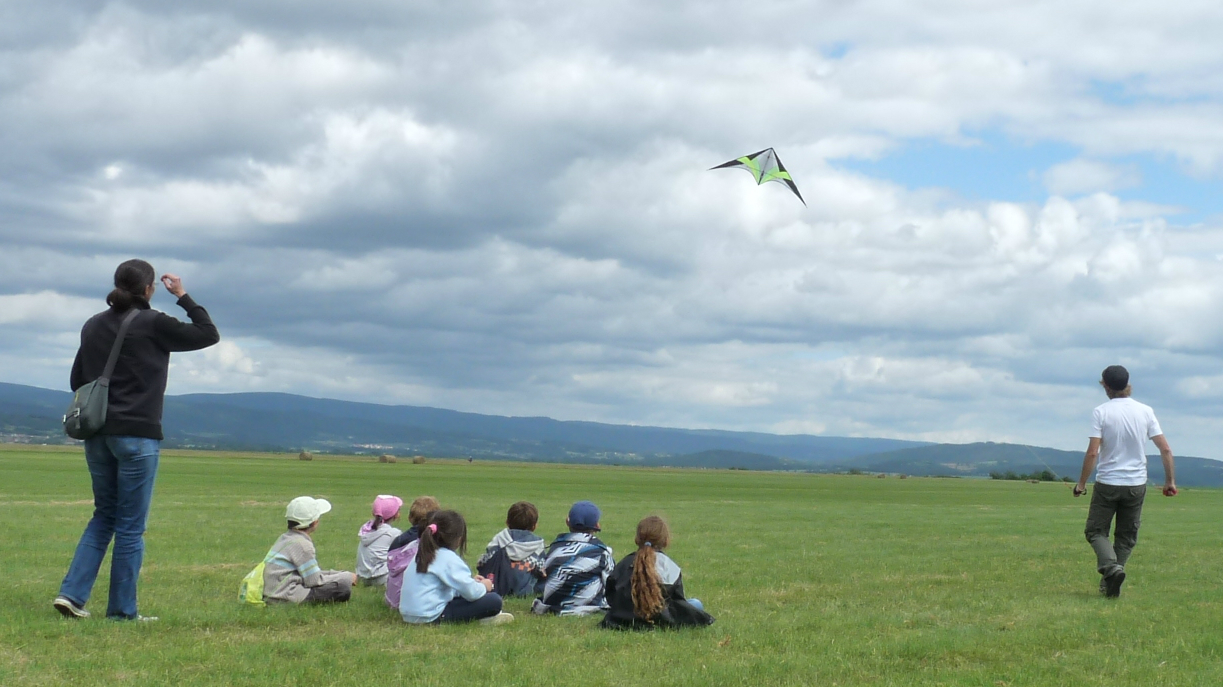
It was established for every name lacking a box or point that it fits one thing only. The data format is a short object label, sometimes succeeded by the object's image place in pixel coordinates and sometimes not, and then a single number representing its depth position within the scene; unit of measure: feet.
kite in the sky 78.69
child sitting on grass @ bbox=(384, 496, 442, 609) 37.58
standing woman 31.24
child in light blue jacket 34.06
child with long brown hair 32.58
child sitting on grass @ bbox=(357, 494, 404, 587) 44.52
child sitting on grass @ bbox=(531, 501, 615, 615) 36.73
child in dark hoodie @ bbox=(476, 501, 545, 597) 41.37
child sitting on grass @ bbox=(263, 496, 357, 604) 37.04
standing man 43.55
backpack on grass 37.00
